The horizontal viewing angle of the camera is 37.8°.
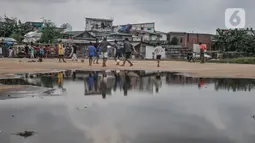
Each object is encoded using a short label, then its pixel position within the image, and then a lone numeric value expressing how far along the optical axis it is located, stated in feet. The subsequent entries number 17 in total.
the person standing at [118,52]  91.46
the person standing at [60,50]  96.50
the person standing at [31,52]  133.22
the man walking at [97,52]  80.88
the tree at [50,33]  197.16
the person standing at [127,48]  76.23
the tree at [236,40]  180.04
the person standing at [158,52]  81.87
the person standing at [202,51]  95.81
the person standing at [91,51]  81.92
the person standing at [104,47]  75.44
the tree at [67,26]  279.90
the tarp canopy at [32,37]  188.55
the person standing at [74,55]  115.42
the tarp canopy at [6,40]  155.43
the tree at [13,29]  219.82
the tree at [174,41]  236.02
